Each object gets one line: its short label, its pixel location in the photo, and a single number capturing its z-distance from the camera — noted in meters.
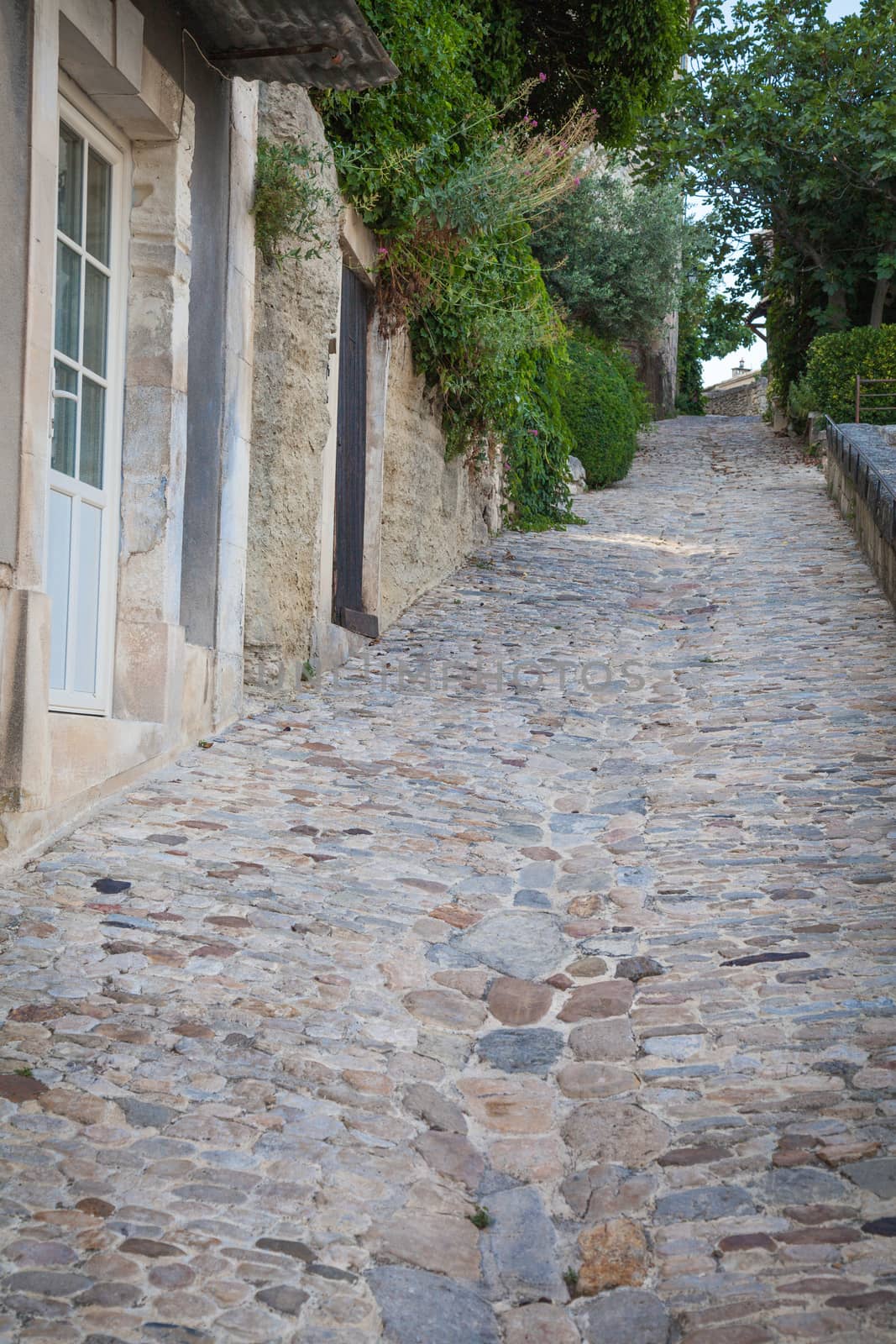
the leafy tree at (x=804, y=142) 19.38
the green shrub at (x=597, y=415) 16.50
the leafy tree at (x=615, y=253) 19.61
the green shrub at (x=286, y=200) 6.40
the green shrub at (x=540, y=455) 12.58
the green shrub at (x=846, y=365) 18.42
